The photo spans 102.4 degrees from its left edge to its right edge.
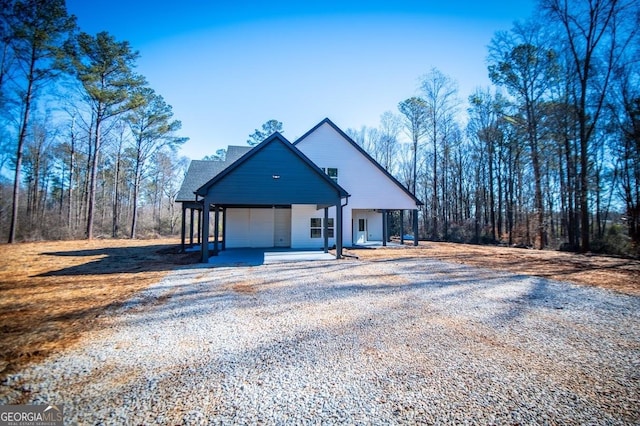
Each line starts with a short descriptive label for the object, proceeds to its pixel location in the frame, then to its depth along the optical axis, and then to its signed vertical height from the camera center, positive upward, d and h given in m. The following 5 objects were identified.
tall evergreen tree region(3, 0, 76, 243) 15.48 +11.20
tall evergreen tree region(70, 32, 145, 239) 19.34 +11.63
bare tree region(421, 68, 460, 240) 24.41 +10.19
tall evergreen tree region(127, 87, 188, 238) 25.12 +9.62
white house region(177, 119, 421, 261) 11.57 +1.38
